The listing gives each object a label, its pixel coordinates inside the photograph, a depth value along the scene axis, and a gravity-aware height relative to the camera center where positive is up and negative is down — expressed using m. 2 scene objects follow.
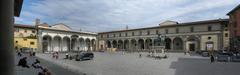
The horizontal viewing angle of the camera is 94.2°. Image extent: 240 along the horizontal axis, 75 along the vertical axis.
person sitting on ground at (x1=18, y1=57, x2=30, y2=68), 7.16 -1.56
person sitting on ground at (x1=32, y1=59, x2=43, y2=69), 7.29 -1.79
